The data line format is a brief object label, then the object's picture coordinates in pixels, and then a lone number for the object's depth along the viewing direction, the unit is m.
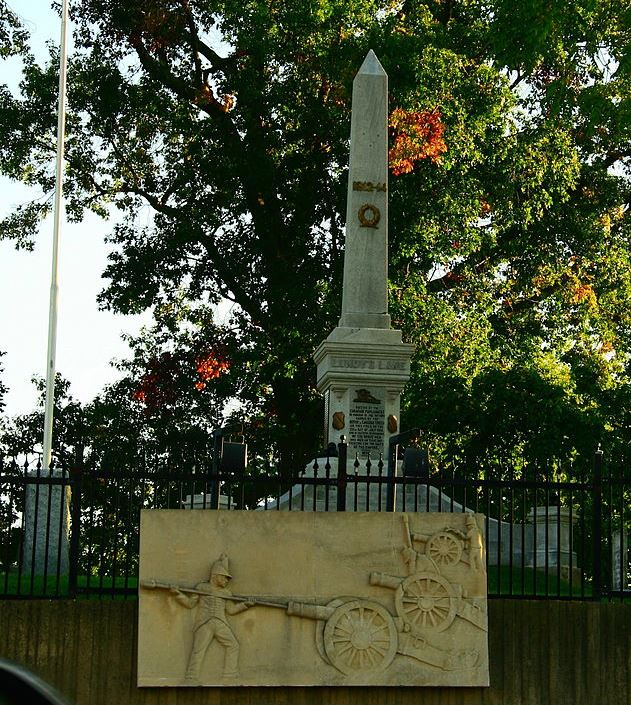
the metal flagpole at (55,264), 23.80
